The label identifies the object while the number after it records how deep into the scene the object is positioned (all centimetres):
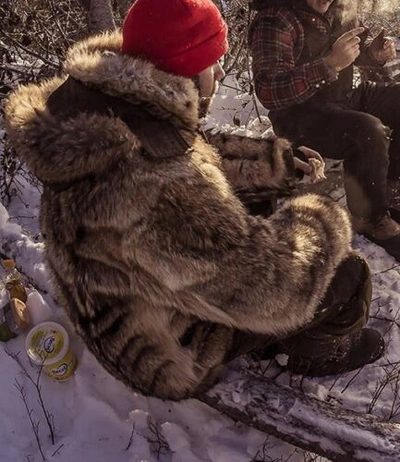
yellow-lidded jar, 241
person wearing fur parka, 152
